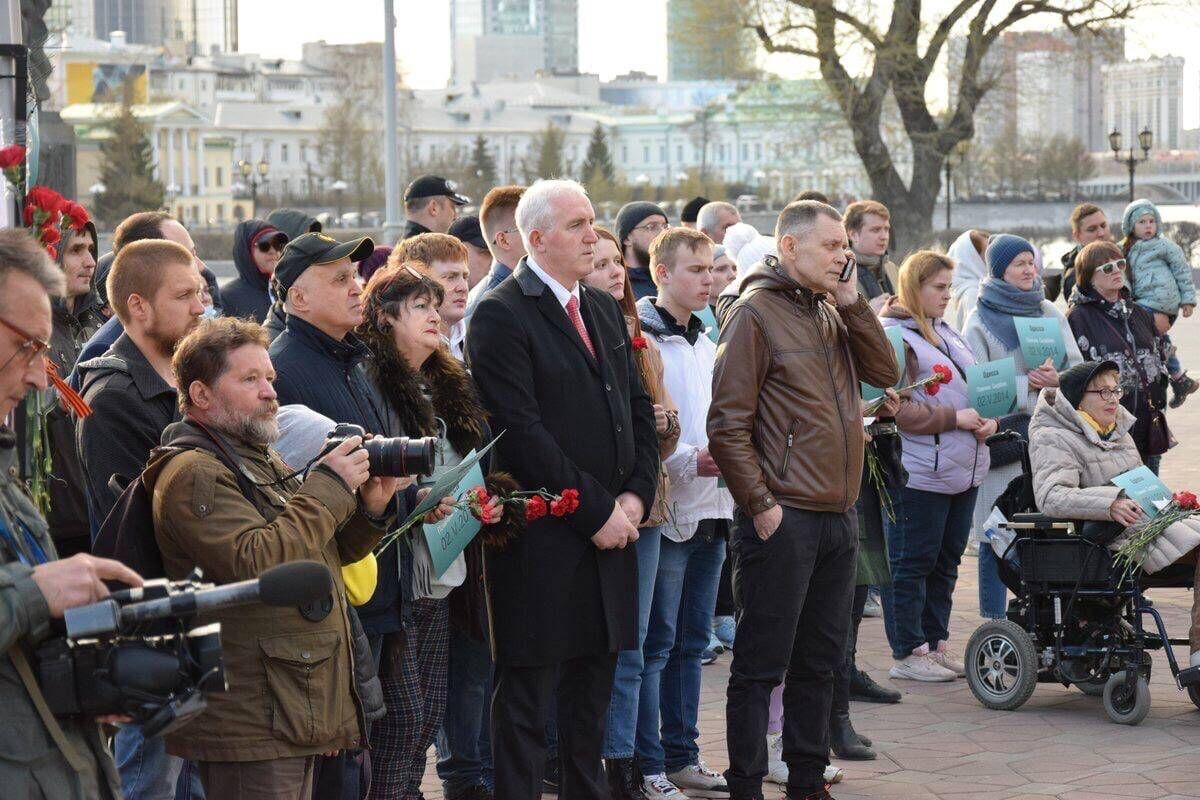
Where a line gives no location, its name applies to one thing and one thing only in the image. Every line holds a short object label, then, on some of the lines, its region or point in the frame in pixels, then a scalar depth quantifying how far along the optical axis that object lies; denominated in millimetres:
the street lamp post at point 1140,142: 36719
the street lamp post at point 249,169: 71875
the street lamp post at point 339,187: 82225
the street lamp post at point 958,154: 39944
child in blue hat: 10570
